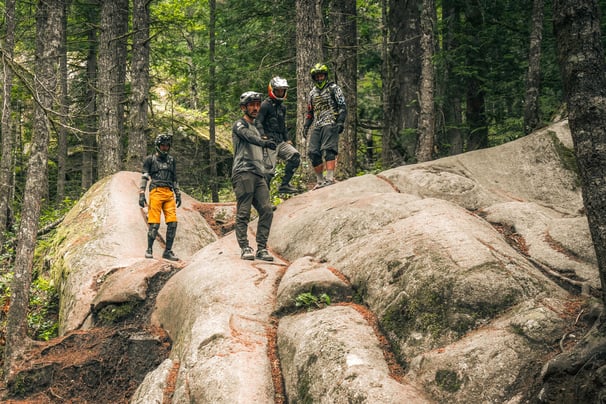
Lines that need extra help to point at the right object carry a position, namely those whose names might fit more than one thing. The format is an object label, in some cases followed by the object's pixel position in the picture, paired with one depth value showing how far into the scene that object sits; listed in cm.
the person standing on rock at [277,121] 1130
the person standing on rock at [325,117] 1204
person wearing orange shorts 1162
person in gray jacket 929
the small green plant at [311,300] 689
